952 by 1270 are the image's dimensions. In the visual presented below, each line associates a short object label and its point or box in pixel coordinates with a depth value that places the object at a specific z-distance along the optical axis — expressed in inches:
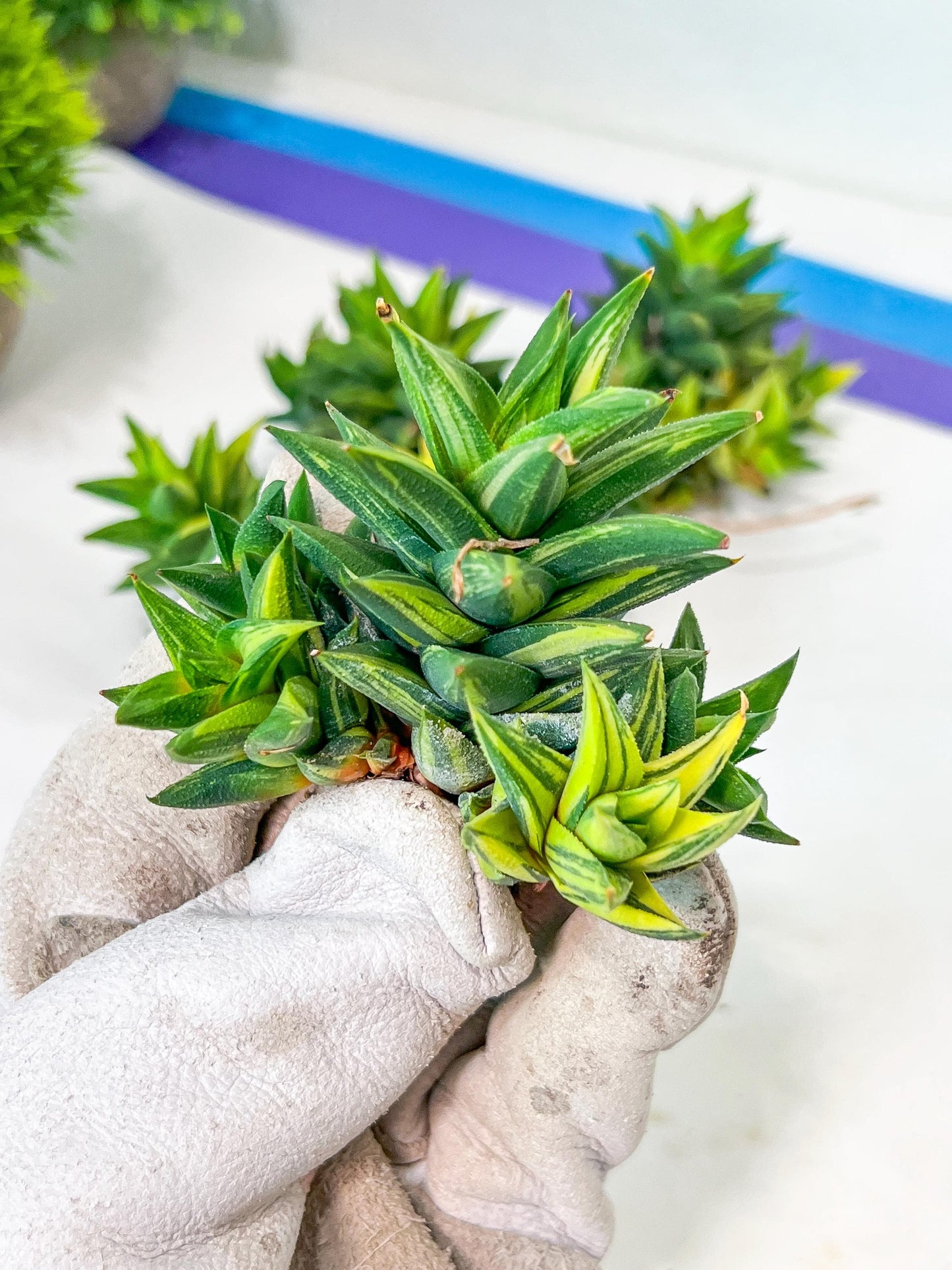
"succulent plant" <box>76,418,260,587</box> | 12.2
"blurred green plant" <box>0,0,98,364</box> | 13.5
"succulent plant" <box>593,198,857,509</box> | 14.5
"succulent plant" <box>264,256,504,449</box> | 13.3
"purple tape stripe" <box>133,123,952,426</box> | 18.5
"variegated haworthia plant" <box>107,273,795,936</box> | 5.5
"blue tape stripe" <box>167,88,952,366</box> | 19.1
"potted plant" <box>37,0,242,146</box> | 21.3
